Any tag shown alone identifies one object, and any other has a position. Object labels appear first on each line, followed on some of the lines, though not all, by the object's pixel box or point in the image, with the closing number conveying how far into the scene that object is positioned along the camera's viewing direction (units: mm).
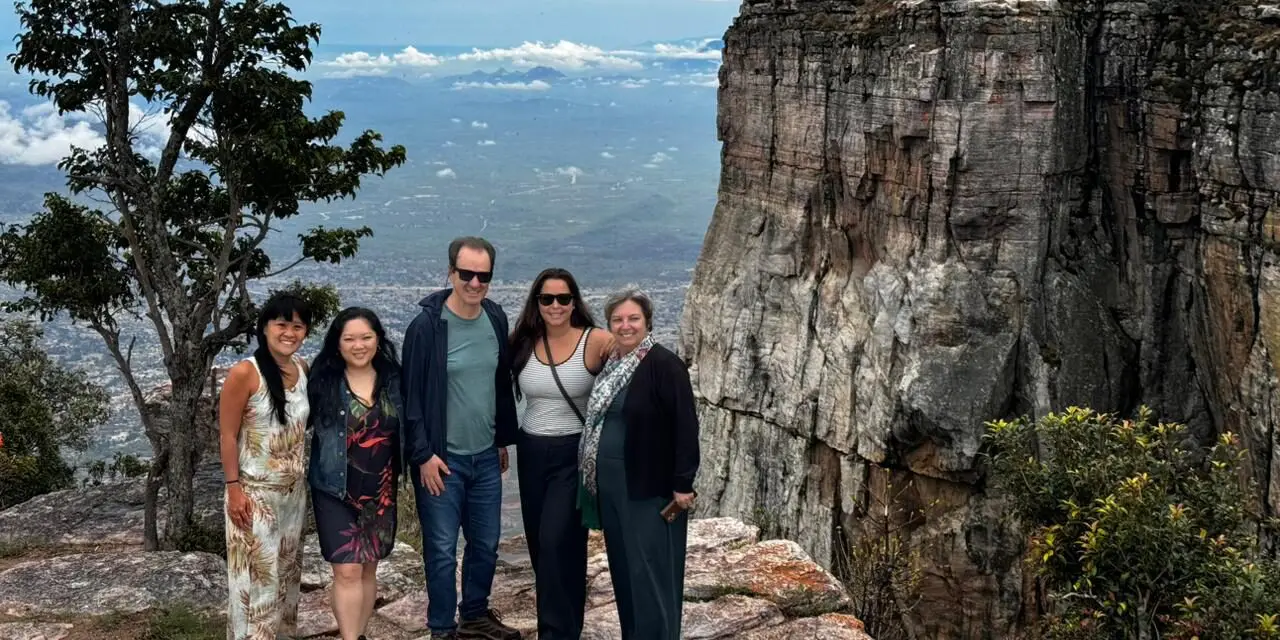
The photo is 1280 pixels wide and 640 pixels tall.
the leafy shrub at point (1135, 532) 10508
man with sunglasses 8945
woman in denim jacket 8961
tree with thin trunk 17797
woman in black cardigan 8438
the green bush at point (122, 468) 30641
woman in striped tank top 8859
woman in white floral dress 8820
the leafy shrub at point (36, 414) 24609
